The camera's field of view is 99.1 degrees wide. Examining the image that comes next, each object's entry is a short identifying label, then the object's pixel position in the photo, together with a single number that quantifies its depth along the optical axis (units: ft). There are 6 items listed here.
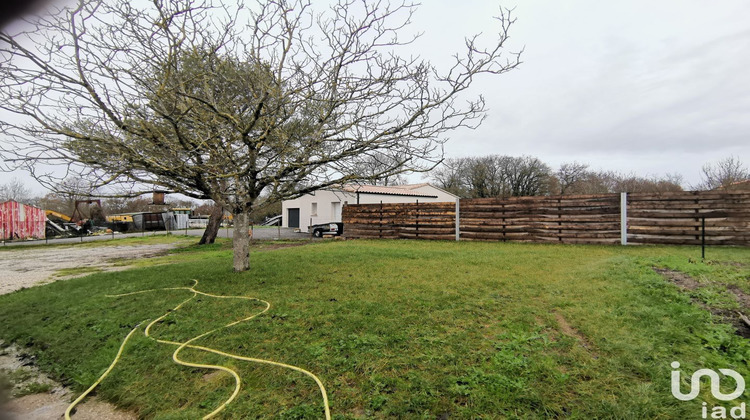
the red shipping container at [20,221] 64.64
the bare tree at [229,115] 13.97
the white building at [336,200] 71.67
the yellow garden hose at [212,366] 7.04
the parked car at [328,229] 58.59
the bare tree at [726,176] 65.87
